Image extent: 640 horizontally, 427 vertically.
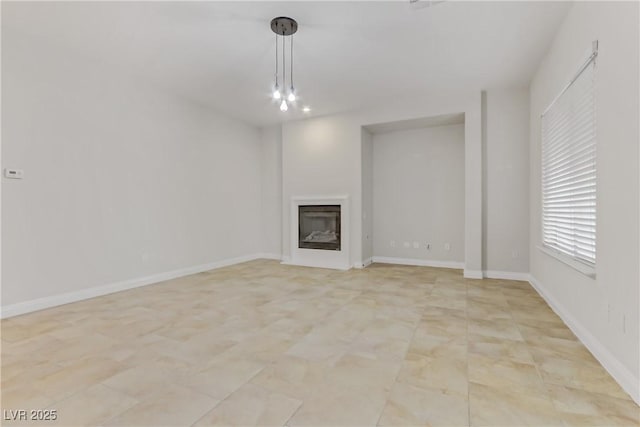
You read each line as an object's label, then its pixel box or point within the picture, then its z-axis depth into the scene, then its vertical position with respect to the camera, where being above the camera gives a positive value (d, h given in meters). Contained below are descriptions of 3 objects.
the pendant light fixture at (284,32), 2.99 +1.86
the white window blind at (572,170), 2.47 +0.40
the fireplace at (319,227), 5.86 -0.29
